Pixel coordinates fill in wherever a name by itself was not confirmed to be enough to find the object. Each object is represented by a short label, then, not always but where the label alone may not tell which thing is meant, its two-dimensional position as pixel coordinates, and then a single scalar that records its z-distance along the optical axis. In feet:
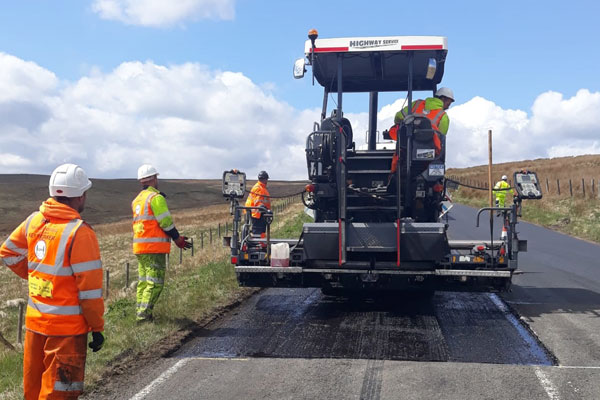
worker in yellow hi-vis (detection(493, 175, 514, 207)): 66.18
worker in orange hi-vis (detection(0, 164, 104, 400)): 11.91
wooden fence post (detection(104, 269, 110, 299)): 38.28
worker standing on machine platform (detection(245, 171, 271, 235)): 36.81
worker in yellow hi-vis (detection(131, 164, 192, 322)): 23.76
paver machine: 23.86
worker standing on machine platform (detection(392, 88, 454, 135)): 25.38
